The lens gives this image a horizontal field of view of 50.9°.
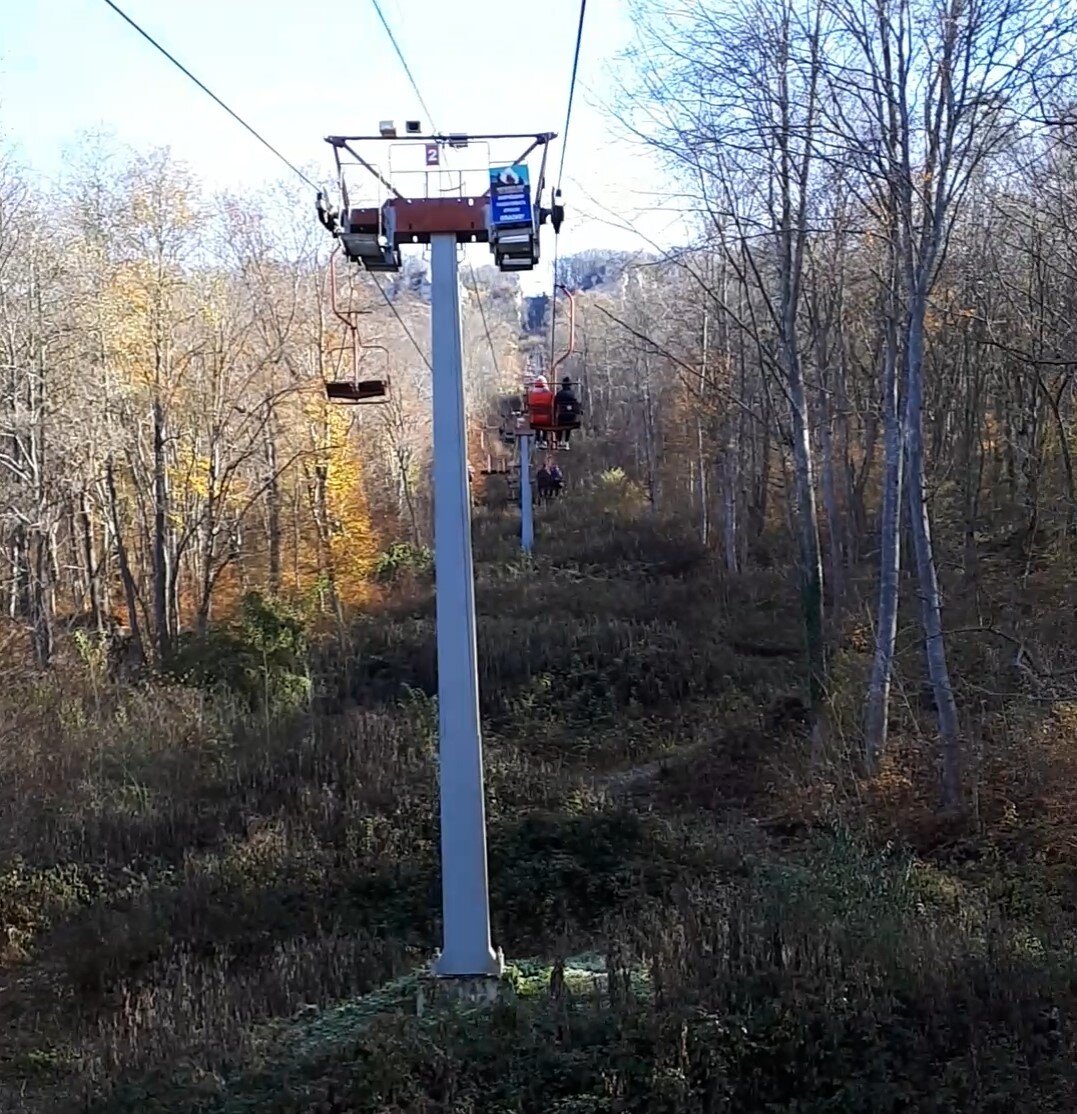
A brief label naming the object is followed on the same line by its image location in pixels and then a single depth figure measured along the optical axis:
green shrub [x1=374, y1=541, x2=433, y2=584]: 32.28
